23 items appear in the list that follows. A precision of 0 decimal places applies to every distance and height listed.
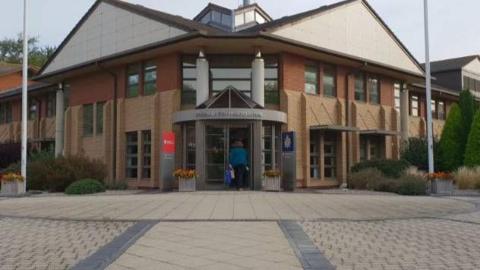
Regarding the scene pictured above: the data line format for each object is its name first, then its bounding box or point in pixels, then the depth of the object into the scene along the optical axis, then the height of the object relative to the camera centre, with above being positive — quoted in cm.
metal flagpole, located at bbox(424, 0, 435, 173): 2378 +283
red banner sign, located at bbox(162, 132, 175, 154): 2203 +92
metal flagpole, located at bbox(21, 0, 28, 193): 2320 +254
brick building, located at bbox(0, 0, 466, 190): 2309 +369
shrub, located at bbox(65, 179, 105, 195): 2088 -80
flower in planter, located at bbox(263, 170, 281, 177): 2158 -31
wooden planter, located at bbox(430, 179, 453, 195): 2236 -91
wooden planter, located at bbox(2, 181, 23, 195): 2242 -82
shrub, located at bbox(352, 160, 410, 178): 2519 -9
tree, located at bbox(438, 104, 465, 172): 3053 +112
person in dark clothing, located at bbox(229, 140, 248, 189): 2167 +16
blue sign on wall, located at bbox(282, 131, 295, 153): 2266 +92
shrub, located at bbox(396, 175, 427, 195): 2152 -87
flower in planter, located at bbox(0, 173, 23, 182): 2247 -45
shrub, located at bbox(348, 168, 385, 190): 2381 -63
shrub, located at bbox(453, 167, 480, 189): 2398 -62
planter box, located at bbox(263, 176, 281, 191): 2161 -71
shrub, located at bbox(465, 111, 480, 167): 2811 +87
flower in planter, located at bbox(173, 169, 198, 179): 2077 -31
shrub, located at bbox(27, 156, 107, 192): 2342 -24
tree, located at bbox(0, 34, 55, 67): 7981 +1656
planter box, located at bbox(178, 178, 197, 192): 2088 -69
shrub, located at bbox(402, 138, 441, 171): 2984 +58
